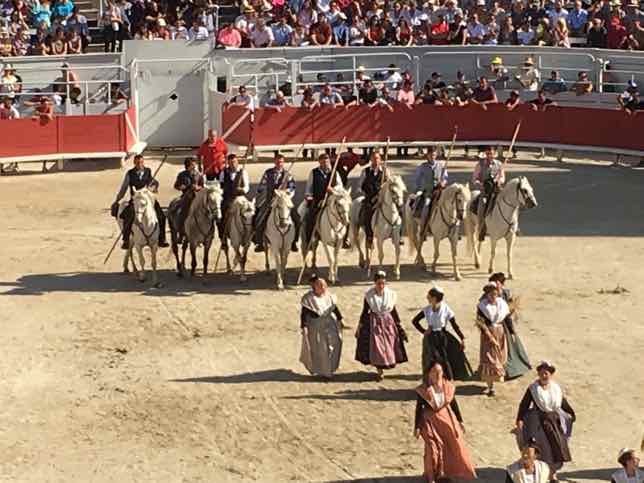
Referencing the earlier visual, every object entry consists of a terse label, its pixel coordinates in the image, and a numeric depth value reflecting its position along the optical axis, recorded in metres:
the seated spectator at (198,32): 34.88
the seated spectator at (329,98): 33.59
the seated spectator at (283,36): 35.22
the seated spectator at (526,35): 35.28
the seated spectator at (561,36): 35.06
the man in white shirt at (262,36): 35.03
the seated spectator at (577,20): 35.88
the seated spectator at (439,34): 35.47
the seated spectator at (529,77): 34.50
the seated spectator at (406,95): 33.72
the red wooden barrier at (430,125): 33.19
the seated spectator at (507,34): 35.47
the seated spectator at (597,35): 34.91
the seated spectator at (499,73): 34.62
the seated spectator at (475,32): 35.38
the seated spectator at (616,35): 34.69
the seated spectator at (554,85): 34.09
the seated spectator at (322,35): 35.09
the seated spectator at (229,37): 34.97
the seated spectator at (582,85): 33.69
